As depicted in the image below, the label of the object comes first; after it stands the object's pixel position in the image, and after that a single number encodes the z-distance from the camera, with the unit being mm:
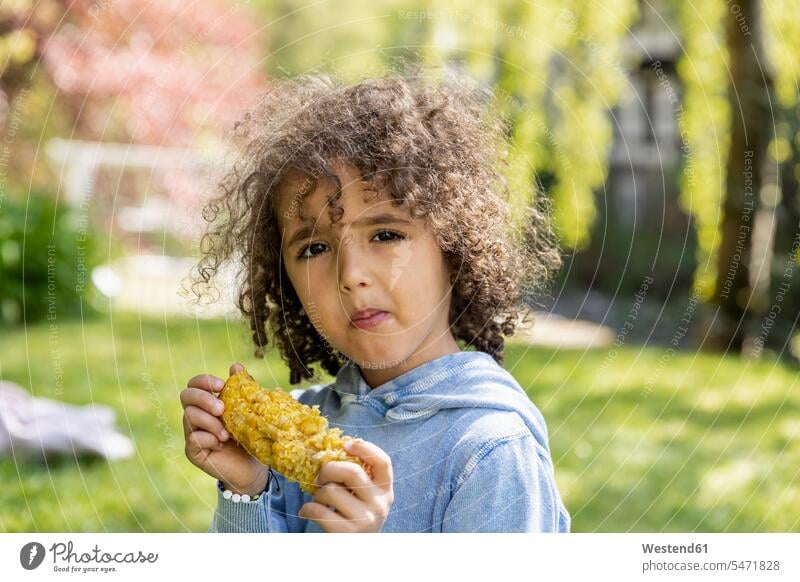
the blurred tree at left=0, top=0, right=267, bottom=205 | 4980
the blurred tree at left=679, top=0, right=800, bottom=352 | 3607
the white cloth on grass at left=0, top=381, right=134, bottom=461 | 2369
